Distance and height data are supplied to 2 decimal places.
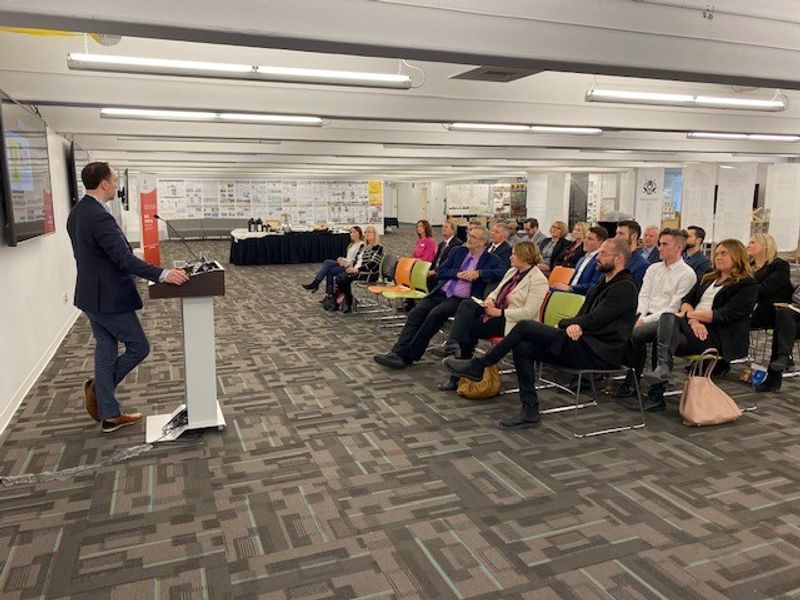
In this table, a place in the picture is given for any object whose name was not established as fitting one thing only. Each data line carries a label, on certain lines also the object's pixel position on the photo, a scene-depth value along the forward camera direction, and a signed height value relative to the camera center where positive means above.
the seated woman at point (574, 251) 7.39 -0.58
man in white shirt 4.64 -0.64
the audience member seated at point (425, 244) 7.91 -0.55
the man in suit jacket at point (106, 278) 3.60 -0.47
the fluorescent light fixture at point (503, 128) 8.01 +1.02
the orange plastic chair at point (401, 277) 7.39 -0.92
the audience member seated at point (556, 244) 7.85 -0.53
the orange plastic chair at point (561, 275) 6.06 -0.71
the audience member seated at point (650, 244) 6.53 -0.46
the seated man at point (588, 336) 3.99 -0.86
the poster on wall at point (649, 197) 17.23 +0.19
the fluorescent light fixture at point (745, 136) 9.27 +1.07
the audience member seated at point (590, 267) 5.54 -0.57
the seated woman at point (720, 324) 4.34 -0.84
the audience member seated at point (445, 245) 6.93 -0.52
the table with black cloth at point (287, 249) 14.52 -1.18
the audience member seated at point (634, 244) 5.34 -0.36
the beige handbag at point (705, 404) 4.09 -1.32
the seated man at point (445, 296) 5.52 -0.87
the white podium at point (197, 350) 3.70 -0.92
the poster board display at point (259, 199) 23.44 -0.02
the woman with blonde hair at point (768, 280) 4.99 -0.60
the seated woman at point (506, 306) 4.60 -0.80
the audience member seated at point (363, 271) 8.24 -0.93
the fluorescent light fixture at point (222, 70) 4.24 +0.93
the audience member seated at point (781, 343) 4.86 -1.09
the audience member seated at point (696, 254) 5.72 -0.47
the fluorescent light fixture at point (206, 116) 6.63 +0.91
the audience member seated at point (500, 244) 6.43 -0.44
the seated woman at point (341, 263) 8.45 -0.86
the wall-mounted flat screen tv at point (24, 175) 4.21 +0.16
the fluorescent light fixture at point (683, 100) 5.98 +1.05
